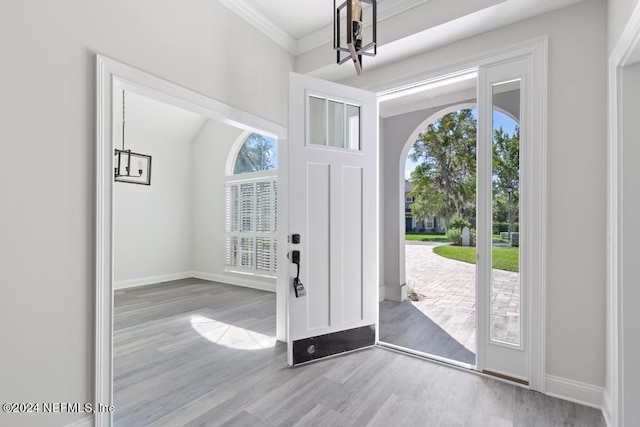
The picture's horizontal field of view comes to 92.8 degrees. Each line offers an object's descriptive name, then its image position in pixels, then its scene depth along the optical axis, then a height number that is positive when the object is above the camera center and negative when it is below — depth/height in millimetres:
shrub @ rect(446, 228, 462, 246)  9109 -649
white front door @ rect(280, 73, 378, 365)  2547 -52
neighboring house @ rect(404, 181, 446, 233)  9712 -324
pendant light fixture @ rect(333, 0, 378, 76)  1372 +876
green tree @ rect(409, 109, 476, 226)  8141 +1310
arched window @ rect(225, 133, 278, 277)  5480 +87
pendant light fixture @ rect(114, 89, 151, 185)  5039 +737
